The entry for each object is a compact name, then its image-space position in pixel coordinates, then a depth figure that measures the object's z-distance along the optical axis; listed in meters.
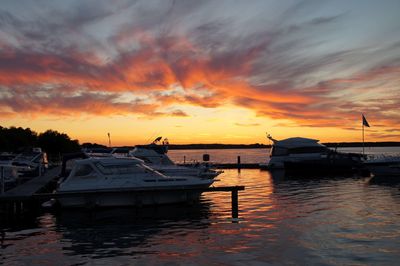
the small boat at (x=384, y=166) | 42.78
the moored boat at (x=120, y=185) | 23.06
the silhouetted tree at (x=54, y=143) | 106.38
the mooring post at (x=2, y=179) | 23.25
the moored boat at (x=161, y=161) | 32.19
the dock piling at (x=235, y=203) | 21.77
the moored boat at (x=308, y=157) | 51.66
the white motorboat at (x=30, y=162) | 36.83
